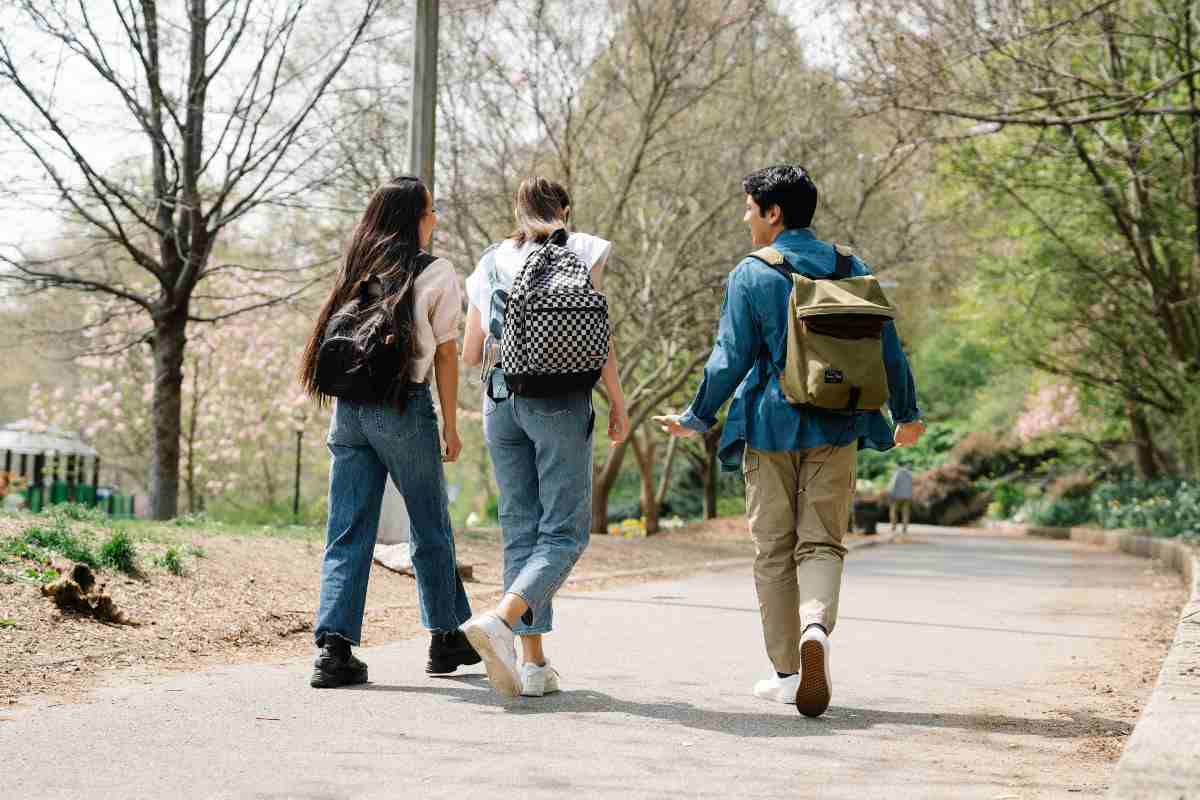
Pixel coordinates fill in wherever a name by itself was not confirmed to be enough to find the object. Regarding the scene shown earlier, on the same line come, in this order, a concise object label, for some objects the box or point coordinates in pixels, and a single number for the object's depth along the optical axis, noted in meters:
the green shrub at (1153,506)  19.52
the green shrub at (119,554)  7.30
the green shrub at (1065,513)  31.14
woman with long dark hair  5.33
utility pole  10.13
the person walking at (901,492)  26.58
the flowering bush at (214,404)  27.19
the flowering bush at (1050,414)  33.97
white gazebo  26.00
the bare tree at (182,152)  13.22
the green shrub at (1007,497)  38.03
